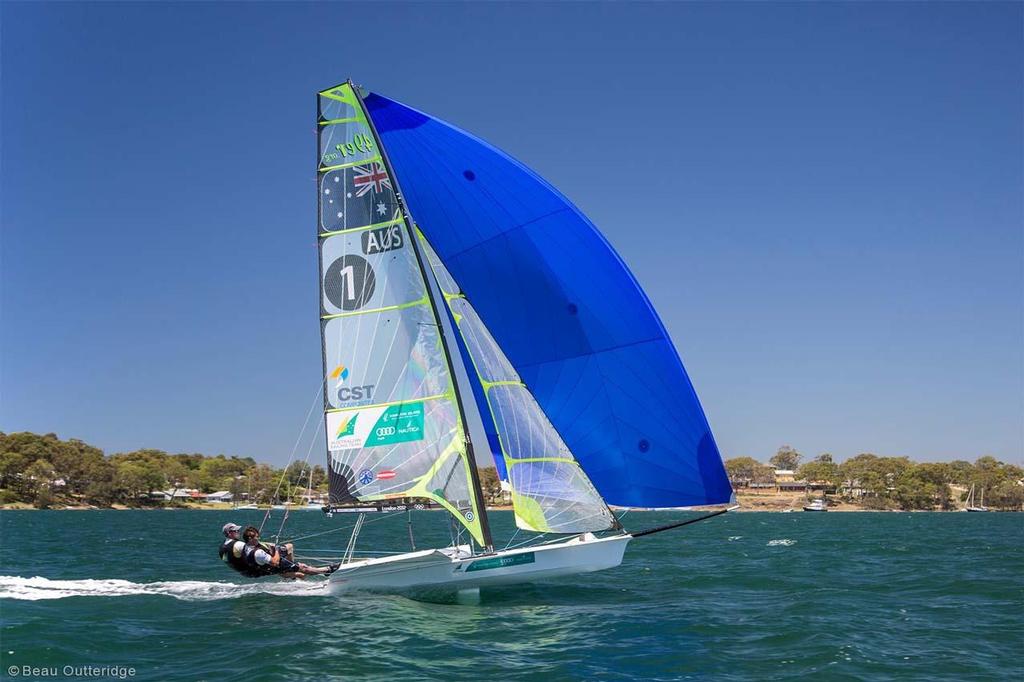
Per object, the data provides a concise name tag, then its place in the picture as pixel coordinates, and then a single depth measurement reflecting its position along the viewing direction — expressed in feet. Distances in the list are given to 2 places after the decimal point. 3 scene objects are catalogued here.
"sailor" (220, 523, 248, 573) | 53.52
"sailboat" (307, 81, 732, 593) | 53.16
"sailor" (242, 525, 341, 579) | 53.06
